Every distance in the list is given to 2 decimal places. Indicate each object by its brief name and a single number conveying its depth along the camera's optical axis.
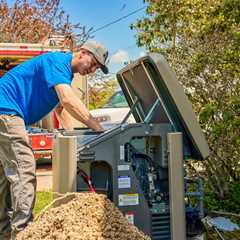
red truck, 10.41
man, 4.00
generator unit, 3.73
